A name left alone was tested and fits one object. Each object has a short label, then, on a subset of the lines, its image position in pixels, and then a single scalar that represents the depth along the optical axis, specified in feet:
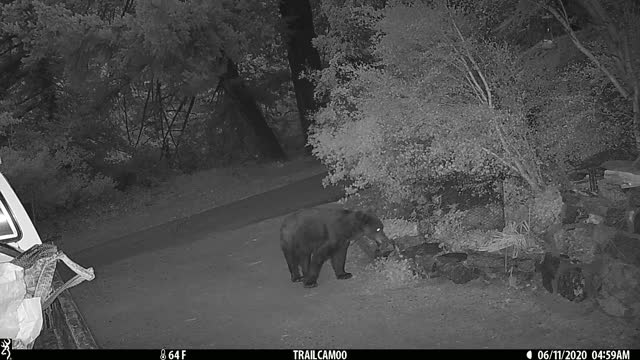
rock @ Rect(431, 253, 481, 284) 21.52
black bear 23.49
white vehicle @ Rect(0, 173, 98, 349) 14.20
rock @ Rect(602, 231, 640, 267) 17.43
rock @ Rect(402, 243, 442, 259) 23.13
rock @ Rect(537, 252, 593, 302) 18.74
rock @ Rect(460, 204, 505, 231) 25.03
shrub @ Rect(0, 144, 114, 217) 37.45
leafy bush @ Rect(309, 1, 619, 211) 24.02
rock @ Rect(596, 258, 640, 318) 17.13
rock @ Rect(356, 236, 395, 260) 24.91
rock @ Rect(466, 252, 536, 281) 20.63
